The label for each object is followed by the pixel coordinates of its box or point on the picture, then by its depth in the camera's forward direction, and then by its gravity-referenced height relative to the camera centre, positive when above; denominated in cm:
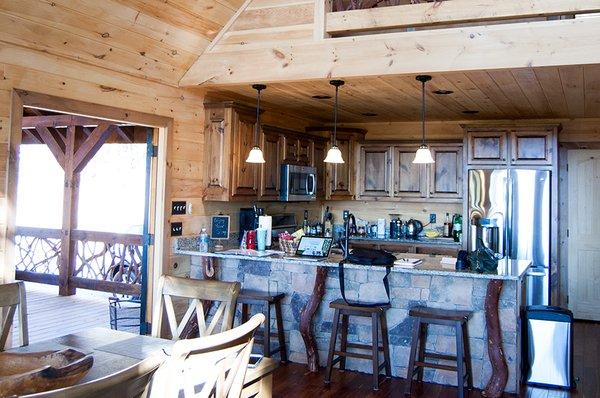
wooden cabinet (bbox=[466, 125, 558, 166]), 589 +91
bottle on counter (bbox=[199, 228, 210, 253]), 499 -21
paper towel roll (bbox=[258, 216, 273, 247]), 514 -2
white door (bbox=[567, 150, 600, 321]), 652 -8
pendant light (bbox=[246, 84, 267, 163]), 471 +59
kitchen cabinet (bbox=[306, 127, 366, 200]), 704 +72
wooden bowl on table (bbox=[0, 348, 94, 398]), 159 -52
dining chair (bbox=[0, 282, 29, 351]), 255 -42
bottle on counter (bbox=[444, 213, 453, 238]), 678 -5
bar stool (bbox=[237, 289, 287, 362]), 437 -78
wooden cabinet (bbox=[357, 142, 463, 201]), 669 +66
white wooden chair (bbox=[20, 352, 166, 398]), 125 -41
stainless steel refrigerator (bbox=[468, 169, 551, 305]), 582 +8
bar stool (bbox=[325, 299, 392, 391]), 400 -87
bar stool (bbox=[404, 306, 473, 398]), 379 -88
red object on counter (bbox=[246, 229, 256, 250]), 512 -17
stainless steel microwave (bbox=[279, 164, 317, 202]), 597 +46
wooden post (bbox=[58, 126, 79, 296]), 798 -1
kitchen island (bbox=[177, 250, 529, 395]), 399 -59
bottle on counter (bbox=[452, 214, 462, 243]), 661 -3
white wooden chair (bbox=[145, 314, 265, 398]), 156 -46
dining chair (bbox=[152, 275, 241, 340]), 275 -40
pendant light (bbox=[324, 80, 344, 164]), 462 +59
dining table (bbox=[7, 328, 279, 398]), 215 -58
